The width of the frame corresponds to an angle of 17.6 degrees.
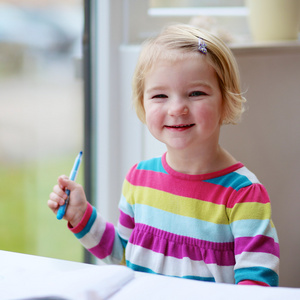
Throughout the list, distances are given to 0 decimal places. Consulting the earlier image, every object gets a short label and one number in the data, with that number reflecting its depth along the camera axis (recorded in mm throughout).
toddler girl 1264
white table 1038
